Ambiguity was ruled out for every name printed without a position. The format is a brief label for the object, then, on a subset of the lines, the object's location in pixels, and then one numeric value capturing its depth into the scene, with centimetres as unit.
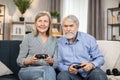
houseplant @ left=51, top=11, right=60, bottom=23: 588
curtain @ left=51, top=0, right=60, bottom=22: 636
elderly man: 229
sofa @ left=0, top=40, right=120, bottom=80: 265
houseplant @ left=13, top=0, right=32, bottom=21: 555
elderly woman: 223
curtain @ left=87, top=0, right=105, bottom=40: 562
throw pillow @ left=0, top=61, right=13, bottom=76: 255
